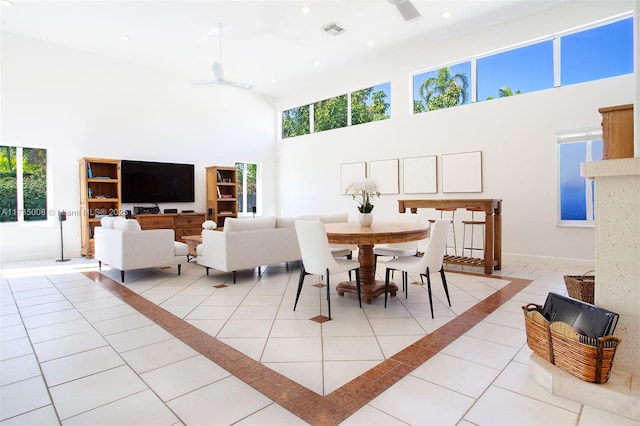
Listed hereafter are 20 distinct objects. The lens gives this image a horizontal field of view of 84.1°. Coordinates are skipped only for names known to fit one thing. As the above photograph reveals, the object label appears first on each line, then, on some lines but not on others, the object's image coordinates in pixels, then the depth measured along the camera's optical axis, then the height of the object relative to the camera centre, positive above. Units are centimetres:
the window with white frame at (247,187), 953 +55
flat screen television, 724 +56
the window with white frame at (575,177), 539 +43
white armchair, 464 -54
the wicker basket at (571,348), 173 -76
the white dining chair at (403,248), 411 -52
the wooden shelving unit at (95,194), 659 +29
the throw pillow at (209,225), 568 -28
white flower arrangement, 376 +19
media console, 705 -29
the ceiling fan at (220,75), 629 +241
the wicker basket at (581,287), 249 -60
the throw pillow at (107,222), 522 -20
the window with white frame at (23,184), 622 +45
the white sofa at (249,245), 446 -50
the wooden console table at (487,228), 497 -33
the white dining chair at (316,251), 315 -41
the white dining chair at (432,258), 316 -47
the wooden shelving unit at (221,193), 831 +35
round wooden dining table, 319 -30
